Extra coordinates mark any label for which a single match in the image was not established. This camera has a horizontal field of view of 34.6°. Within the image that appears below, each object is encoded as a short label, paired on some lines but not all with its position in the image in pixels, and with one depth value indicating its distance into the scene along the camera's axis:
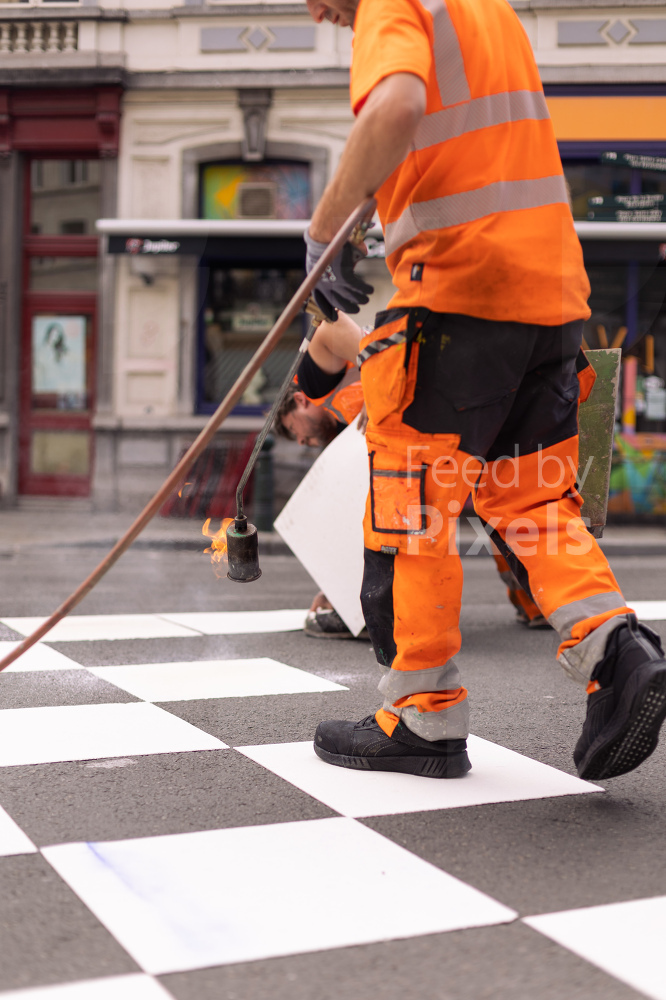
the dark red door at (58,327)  11.46
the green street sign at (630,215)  10.84
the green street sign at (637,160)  10.87
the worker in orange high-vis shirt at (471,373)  1.96
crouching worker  3.50
